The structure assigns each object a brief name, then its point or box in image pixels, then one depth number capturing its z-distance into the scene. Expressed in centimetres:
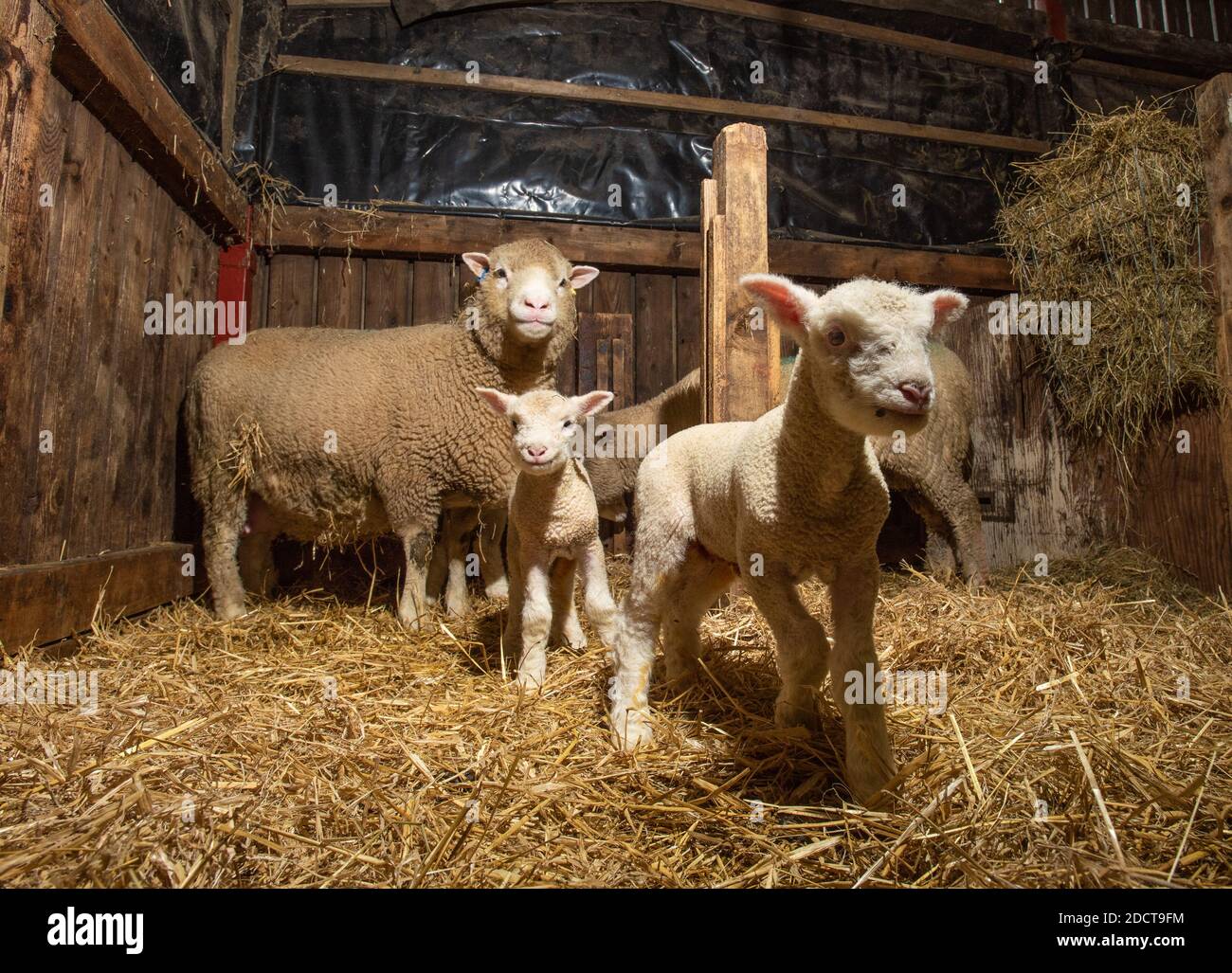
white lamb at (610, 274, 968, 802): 168
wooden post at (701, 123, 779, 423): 350
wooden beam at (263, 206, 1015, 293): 504
